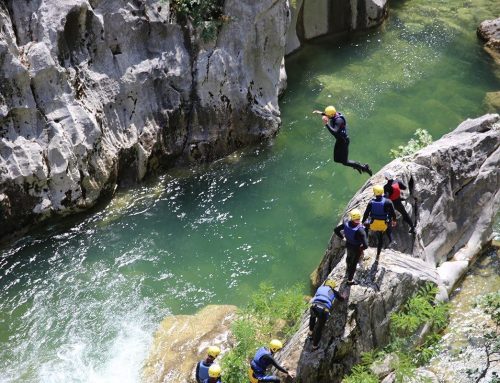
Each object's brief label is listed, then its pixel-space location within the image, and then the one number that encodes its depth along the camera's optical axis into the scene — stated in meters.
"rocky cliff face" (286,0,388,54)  26.14
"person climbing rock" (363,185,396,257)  12.73
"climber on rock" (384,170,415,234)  13.39
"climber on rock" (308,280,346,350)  11.68
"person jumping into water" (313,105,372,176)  15.23
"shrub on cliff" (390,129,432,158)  17.00
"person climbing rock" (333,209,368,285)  12.24
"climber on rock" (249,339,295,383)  11.81
